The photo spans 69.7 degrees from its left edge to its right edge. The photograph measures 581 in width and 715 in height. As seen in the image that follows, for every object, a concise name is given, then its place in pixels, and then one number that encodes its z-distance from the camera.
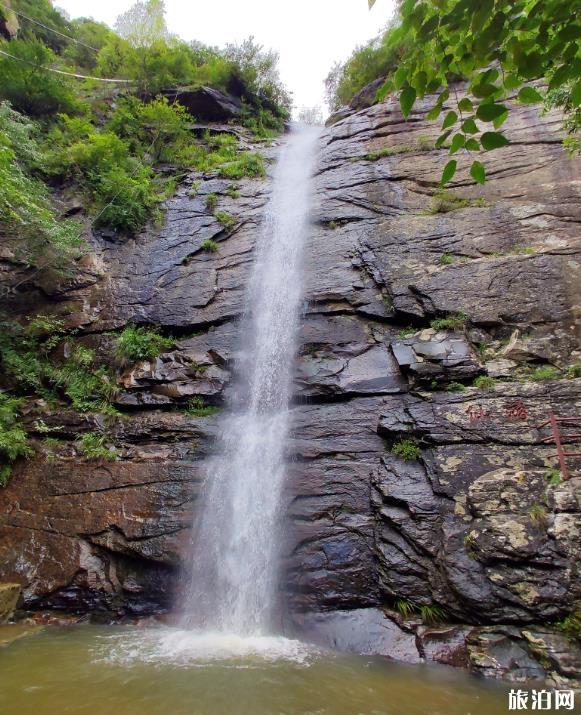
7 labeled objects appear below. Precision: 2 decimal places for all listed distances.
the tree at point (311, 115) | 26.86
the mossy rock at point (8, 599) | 5.44
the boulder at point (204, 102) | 15.05
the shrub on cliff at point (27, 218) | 7.70
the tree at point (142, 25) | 15.28
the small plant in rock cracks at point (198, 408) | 7.49
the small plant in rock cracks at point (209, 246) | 9.98
